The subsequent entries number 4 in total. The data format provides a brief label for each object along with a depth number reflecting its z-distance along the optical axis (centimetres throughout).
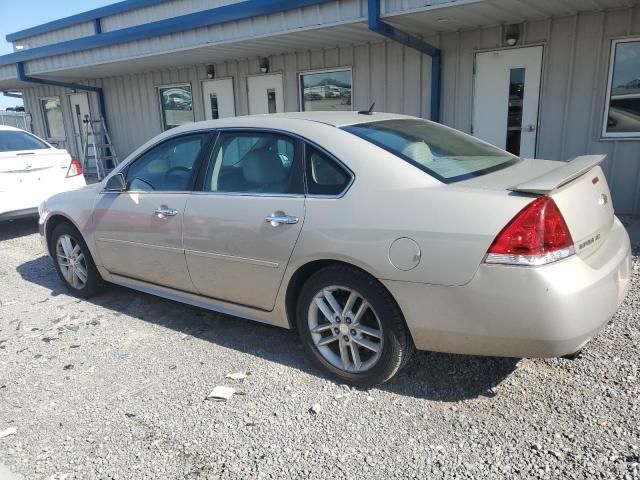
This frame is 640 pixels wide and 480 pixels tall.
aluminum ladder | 1296
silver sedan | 234
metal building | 629
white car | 664
